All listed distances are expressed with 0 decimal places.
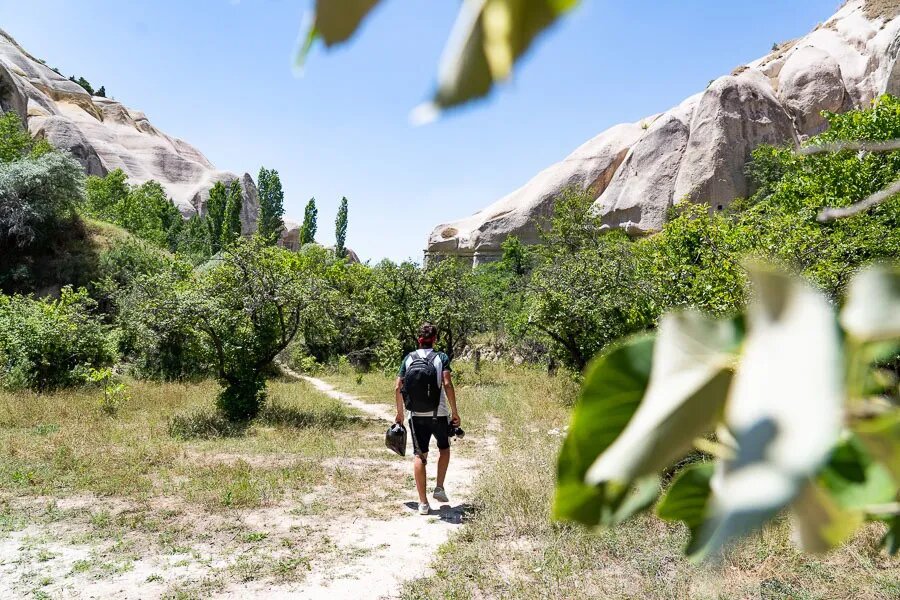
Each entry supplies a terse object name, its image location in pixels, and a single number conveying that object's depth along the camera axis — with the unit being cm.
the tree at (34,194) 1919
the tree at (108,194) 3616
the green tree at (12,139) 2445
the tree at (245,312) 958
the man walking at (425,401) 528
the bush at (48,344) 1104
